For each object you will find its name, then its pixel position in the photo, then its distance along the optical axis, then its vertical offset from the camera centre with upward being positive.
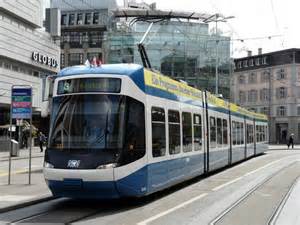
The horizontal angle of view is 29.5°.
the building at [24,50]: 49.78 +8.99
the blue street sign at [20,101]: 17.66 +1.30
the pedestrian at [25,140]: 52.00 +0.31
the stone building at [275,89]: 94.12 +9.39
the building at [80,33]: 107.38 +21.49
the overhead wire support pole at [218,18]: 42.49 +10.42
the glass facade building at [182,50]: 77.19 +13.20
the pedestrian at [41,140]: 45.99 +0.28
